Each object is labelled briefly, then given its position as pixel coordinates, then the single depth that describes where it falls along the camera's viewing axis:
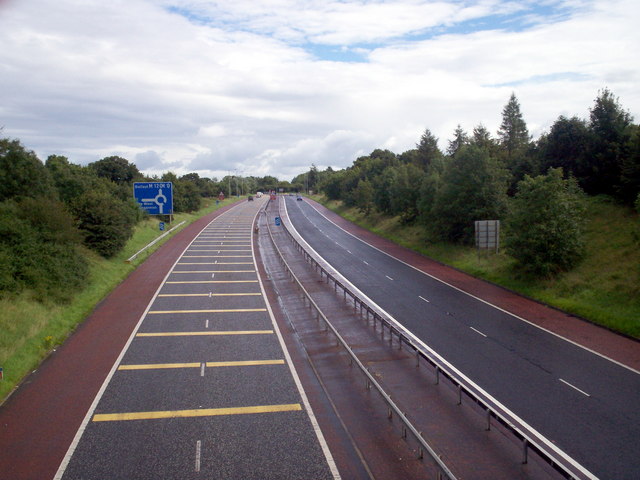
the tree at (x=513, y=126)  84.94
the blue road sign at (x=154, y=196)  43.91
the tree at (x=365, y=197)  71.56
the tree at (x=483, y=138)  67.75
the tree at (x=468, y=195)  39.44
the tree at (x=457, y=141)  75.73
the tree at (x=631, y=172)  32.03
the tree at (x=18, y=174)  33.28
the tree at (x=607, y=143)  37.59
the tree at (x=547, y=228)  27.12
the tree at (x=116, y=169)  76.19
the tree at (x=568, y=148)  40.47
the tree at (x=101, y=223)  34.53
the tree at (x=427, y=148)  85.56
